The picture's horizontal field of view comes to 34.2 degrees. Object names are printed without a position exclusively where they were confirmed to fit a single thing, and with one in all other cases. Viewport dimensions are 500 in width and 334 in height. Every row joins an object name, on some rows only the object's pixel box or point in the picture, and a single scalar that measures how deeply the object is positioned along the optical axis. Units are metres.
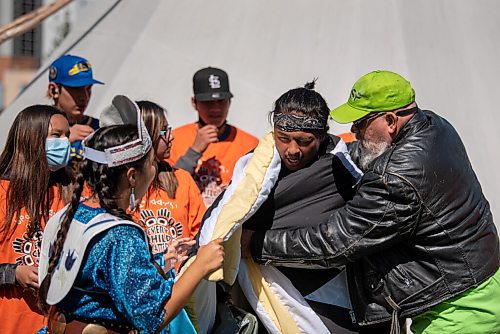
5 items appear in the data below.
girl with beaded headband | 2.54
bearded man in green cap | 2.90
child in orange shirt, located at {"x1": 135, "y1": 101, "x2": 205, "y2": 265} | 3.64
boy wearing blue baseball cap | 4.52
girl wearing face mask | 3.41
